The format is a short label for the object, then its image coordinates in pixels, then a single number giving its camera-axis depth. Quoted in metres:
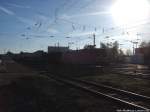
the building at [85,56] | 23.17
